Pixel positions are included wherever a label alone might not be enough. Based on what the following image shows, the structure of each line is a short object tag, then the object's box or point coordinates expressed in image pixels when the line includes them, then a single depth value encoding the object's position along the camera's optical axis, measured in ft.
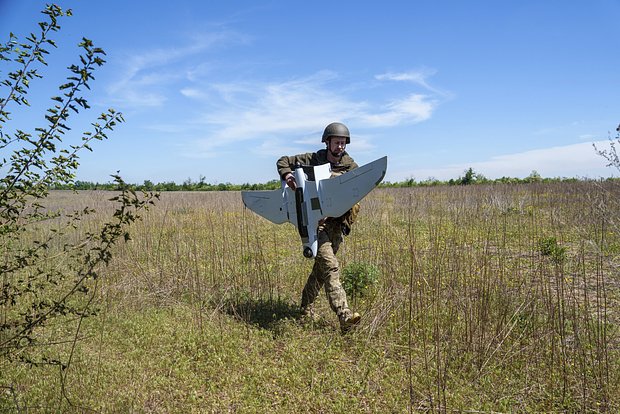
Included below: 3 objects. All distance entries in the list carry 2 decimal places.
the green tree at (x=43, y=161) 7.07
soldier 13.16
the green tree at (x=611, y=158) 15.31
